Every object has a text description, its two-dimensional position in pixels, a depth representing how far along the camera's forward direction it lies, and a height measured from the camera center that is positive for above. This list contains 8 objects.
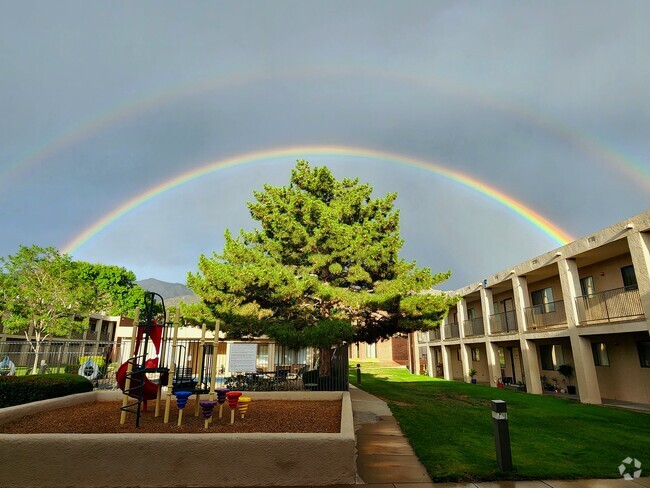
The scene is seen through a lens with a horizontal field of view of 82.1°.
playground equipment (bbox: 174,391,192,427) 6.95 -0.93
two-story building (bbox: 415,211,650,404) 14.23 +1.19
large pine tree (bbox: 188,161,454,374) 13.58 +2.54
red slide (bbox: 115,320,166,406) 8.45 -0.55
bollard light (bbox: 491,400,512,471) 5.95 -1.43
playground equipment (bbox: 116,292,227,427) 7.71 -0.48
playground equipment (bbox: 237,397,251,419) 7.93 -1.22
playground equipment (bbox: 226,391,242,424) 7.41 -1.05
